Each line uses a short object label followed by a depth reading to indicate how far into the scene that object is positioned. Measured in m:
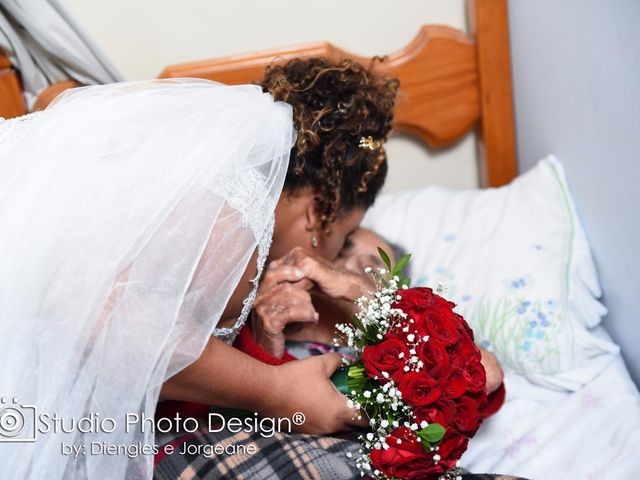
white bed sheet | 1.29
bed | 1.37
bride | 0.93
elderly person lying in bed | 1.34
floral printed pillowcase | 1.52
